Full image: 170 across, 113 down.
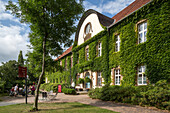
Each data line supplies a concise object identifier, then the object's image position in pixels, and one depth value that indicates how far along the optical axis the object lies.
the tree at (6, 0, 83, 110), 9.12
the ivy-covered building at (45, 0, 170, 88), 10.94
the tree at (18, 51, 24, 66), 52.22
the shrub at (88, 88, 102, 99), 12.75
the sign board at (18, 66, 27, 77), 11.17
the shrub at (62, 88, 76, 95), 18.18
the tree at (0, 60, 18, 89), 29.23
